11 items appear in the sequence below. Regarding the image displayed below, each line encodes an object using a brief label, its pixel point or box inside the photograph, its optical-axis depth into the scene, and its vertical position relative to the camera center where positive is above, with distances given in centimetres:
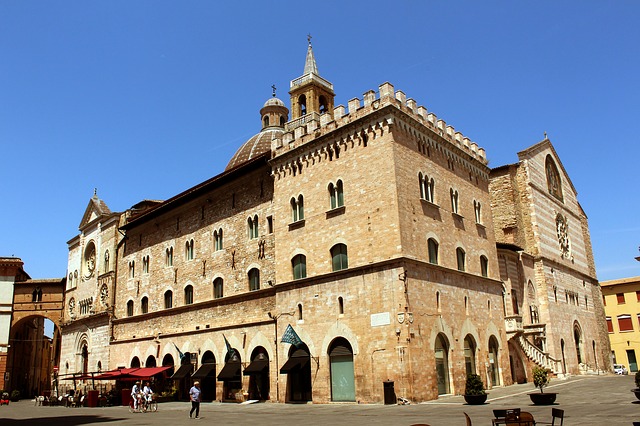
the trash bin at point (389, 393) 2172 -139
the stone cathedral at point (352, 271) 2383 +469
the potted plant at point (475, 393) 2023 -142
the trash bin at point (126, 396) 3481 -174
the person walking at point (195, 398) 2148 -125
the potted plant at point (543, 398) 1881 -159
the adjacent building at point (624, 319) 6047 +304
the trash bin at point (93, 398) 3509 -179
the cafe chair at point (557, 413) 1188 -132
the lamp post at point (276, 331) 2706 +148
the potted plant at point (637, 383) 1820 -120
